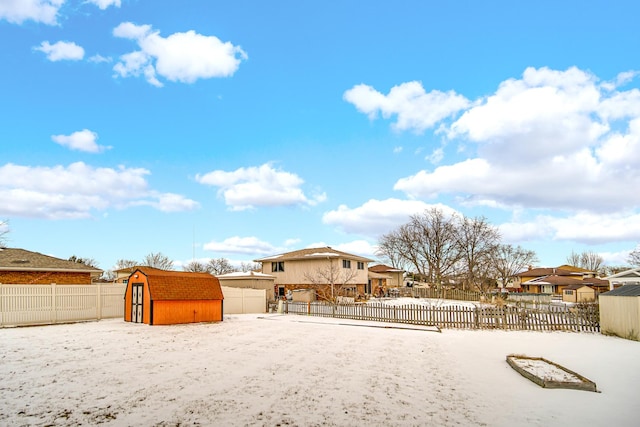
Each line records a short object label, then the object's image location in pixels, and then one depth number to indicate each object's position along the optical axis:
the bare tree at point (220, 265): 91.12
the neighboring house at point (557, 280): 58.94
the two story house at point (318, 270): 42.52
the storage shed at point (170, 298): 20.28
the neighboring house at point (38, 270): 24.08
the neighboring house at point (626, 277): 37.91
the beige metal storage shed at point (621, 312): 16.95
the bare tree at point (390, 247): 64.64
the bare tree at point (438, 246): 56.47
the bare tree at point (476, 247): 56.62
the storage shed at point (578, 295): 46.11
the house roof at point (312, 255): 43.43
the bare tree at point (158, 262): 80.00
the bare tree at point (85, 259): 66.70
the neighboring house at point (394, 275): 79.50
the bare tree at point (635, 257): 60.03
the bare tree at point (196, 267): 82.67
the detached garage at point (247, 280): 37.50
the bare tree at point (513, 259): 81.25
